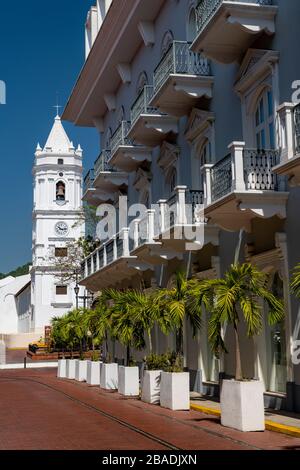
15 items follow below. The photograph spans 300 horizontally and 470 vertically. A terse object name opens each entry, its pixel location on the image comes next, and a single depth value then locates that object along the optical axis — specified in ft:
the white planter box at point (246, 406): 40.19
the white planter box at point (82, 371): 89.56
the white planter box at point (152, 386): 57.31
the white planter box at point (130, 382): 65.51
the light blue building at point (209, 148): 47.11
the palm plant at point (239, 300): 41.98
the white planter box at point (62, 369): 99.86
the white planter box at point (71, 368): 94.76
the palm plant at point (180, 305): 52.03
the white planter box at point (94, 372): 80.94
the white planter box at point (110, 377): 73.72
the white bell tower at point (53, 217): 237.66
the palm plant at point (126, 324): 63.98
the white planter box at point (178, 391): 52.16
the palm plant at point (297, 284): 34.60
